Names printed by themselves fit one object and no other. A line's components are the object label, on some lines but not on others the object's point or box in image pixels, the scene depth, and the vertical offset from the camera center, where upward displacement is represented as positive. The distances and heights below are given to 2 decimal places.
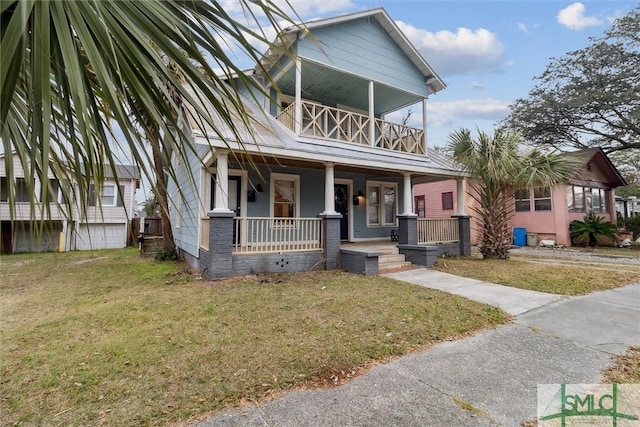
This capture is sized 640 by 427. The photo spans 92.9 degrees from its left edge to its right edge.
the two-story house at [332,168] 7.70 +1.86
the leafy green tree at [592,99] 17.36 +7.95
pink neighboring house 14.74 +1.34
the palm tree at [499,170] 9.20 +1.72
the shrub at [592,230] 14.06 -0.20
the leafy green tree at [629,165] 24.72 +5.27
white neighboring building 15.02 +0.03
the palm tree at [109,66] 0.90 +0.56
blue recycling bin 15.59 -0.51
